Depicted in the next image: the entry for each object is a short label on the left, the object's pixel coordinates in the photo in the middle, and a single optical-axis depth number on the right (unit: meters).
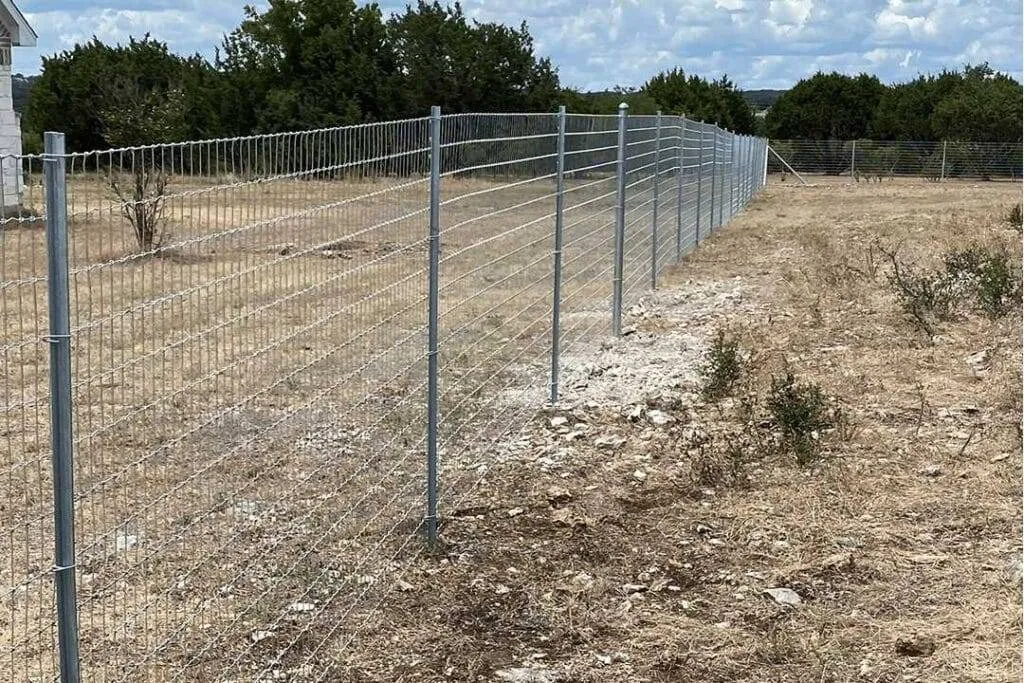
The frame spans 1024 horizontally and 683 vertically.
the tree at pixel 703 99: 55.81
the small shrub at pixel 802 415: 6.72
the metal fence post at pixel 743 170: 27.75
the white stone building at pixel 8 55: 20.91
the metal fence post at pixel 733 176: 24.22
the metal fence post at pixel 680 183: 14.40
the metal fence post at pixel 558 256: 7.47
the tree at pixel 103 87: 42.19
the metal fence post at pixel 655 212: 11.95
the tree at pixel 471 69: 41.00
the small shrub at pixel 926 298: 10.29
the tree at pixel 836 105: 57.28
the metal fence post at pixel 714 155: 18.81
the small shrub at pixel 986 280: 10.57
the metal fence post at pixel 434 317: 5.06
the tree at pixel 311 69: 40.88
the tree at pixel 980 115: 48.56
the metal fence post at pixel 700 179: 16.92
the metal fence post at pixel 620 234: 9.40
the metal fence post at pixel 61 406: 2.75
